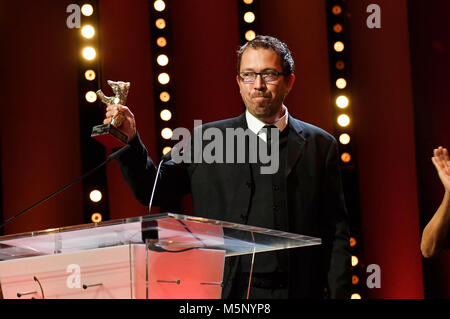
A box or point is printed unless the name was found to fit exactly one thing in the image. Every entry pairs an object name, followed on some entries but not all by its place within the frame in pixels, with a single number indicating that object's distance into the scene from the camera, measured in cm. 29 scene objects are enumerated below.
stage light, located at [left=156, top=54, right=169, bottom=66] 731
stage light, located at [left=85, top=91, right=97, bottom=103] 699
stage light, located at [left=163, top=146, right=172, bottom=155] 714
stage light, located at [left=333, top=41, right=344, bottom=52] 749
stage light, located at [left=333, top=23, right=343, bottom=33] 753
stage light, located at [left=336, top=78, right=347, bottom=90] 745
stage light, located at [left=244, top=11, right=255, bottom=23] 755
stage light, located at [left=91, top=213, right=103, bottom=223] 689
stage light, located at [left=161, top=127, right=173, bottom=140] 720
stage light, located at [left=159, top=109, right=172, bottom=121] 724
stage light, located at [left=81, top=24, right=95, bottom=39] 712
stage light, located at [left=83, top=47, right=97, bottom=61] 709
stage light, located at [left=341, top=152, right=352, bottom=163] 730
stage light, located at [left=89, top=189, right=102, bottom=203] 689
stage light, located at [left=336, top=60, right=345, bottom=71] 748
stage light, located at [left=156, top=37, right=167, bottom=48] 736
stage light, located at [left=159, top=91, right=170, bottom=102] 727
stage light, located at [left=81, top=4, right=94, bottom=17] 718
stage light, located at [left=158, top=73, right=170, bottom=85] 729
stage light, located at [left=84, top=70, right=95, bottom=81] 705
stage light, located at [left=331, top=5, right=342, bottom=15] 753
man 428
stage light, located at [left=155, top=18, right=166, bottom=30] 740
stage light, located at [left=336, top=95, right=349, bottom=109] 739
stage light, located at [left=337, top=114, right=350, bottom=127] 736
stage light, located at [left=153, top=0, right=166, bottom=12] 744
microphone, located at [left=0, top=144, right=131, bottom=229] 370
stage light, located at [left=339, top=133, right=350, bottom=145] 734
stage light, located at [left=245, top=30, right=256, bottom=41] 746
